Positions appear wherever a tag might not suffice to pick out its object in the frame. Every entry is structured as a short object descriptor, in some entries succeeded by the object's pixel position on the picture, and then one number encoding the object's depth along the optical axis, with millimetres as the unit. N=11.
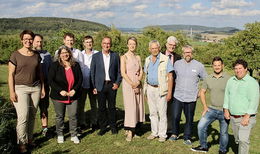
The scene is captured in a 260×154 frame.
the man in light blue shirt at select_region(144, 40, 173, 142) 5980
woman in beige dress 6172
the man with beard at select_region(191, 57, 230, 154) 5305
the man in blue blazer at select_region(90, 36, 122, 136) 6312
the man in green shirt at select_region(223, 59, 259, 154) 4629
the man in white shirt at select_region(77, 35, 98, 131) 6617
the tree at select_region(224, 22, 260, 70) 31188
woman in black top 5711
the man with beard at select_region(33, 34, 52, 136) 5867
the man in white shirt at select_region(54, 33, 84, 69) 6266
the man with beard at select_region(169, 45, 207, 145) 5855
